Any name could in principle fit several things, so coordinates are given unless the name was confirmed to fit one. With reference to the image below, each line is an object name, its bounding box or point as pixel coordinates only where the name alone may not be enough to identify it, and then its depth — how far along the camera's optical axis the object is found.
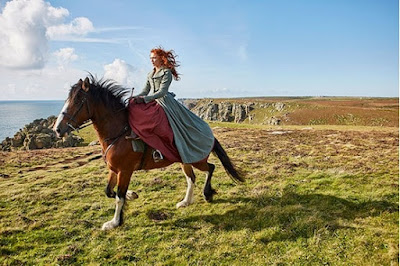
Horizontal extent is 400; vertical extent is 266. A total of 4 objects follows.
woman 5.98
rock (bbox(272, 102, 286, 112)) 114.89
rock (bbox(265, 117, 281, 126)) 74.54
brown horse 5.45
